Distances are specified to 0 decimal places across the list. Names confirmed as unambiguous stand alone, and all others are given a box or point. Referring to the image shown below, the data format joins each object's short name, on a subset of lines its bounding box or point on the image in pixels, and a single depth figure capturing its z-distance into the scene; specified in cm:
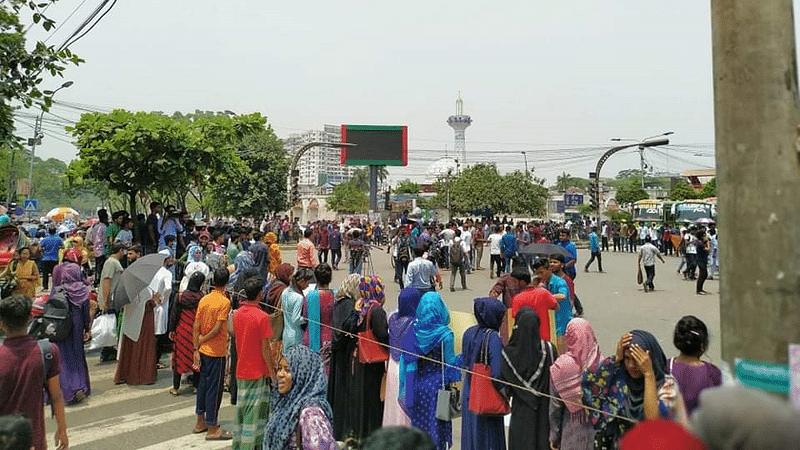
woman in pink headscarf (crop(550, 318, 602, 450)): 418
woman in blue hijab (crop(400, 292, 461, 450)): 531
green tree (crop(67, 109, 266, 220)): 1012
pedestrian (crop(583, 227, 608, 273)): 2102
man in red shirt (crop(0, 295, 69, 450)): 379
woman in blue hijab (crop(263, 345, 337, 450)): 398
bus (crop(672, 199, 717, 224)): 3612
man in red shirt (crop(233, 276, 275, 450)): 505
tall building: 10416
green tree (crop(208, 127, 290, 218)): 4441
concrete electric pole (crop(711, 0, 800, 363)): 188
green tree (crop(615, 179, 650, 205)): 8169
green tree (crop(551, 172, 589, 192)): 13825
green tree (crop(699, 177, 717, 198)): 6609
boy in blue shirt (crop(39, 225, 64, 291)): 1571
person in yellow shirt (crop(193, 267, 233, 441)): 608
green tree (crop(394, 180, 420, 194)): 10756
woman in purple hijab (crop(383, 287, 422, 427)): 556
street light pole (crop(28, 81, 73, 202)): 4224
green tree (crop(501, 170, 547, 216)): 5716
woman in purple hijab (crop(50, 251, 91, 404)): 729
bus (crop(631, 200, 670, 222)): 4245
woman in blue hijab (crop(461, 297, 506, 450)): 470
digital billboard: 5188
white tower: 19900
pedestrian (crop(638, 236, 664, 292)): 1630
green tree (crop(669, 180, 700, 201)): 6631
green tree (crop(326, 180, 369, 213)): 8688
